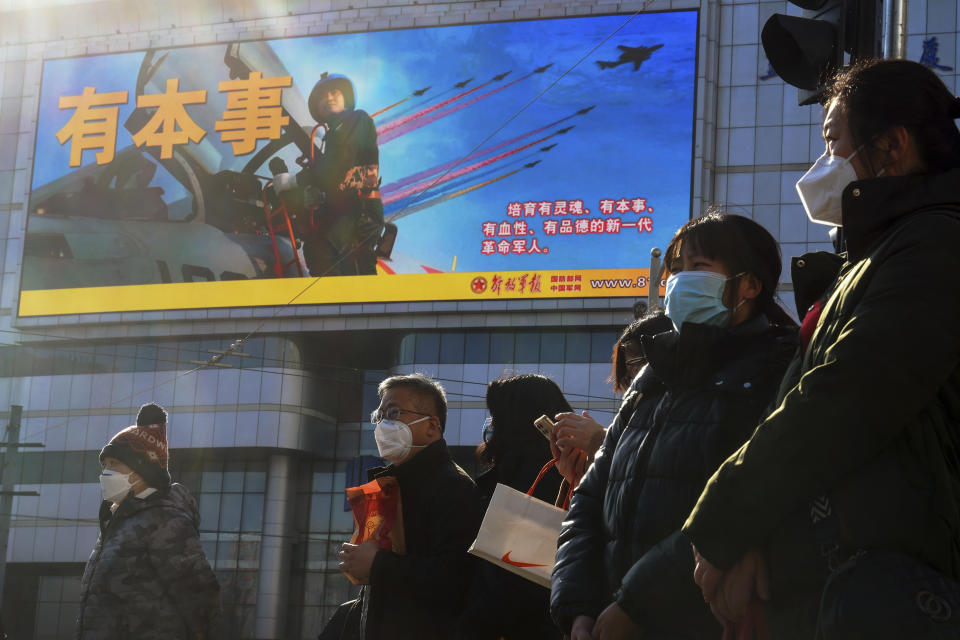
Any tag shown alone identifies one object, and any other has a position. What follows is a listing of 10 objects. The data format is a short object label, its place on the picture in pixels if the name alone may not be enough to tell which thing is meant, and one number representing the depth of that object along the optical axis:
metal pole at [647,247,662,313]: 15.78
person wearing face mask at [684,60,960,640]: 1.87
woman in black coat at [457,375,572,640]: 3.99
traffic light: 4.74
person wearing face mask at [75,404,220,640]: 5.62
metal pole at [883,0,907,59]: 4.79
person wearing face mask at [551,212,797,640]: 2.52
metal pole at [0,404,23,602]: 28.61
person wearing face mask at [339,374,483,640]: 4.11
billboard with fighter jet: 26.11
